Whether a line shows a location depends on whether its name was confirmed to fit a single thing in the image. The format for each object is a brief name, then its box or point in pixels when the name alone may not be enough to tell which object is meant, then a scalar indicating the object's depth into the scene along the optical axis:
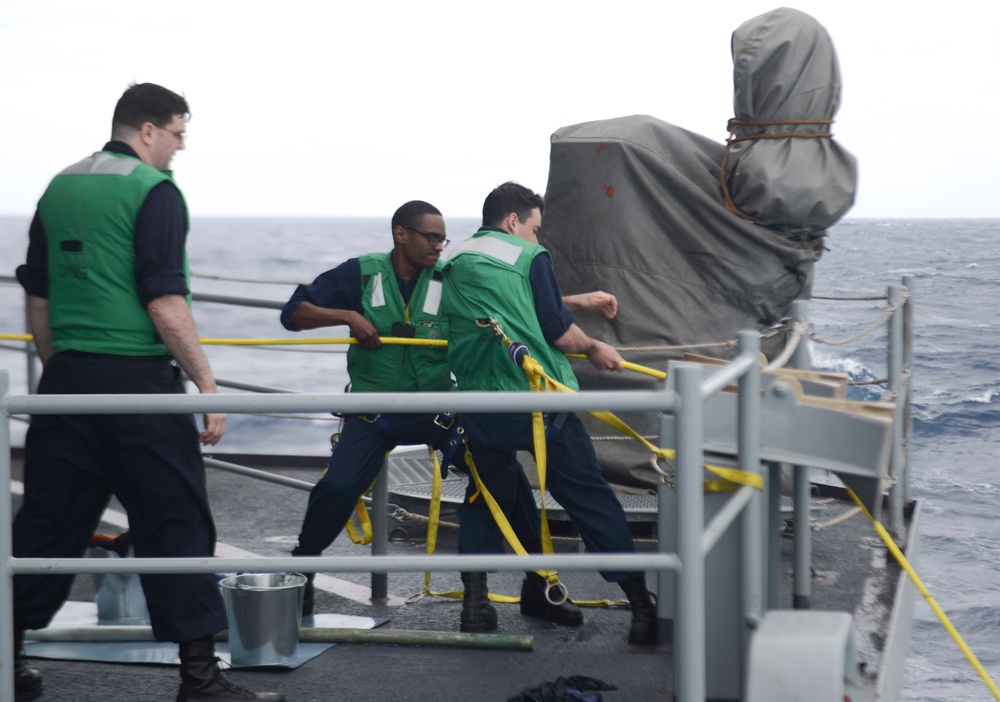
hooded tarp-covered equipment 10.37
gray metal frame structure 5.06
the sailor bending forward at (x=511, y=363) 8.20
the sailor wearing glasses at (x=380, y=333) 8.48
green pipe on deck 7.91
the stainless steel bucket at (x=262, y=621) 7.45
